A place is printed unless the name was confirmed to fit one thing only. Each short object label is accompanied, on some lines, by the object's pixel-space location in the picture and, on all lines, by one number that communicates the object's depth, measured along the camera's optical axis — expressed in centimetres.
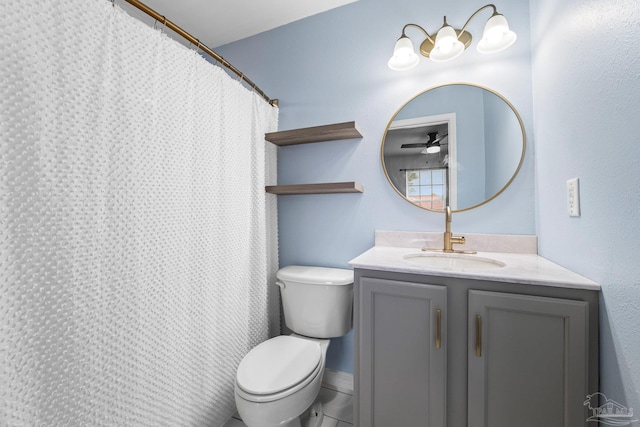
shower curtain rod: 97
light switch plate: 87
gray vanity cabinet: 78
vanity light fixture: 121
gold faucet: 132
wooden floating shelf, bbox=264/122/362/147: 146
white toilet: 101
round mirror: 134
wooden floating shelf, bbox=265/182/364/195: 148
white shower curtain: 68
